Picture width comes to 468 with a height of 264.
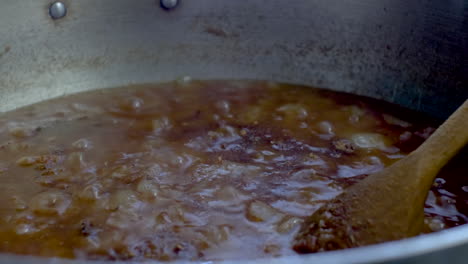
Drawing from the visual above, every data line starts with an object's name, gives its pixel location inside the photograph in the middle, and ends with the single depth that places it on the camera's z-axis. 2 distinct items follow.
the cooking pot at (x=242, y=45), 0.77
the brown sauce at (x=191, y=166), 0.64
